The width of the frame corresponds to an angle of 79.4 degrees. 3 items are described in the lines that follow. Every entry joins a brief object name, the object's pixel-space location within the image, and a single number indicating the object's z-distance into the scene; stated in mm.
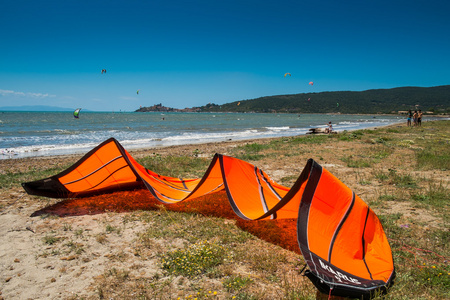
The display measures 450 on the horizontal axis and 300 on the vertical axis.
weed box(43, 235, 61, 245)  4555
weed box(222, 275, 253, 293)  3367
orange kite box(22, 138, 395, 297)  3241
